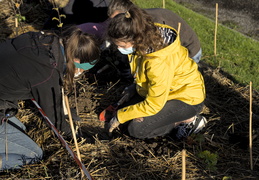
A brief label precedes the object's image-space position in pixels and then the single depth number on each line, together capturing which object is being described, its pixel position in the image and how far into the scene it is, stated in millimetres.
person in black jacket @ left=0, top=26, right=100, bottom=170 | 2416
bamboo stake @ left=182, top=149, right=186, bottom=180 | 1590
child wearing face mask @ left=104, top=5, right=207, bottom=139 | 2404
